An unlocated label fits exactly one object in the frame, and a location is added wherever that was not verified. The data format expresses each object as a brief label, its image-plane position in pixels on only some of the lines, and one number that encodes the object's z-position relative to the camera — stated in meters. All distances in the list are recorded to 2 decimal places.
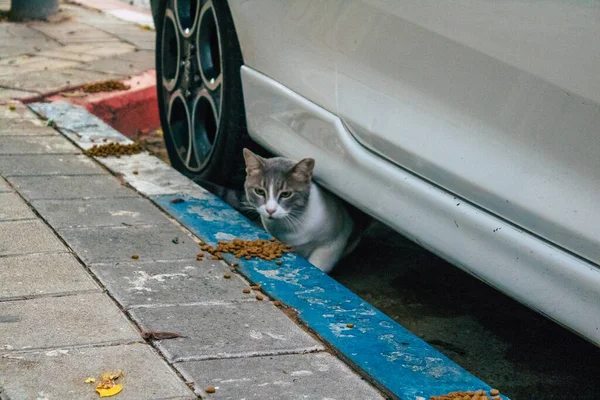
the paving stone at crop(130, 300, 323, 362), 2.41
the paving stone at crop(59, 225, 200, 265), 3.04
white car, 2.10
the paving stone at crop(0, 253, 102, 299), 2.70
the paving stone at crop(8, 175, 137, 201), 3.61
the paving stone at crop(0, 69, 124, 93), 5.40
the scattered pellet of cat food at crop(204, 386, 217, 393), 2.17
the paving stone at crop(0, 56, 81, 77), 5.86
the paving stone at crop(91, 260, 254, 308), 2.73
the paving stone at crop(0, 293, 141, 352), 2.37
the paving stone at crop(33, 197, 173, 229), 3.33
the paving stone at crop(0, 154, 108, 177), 3.87
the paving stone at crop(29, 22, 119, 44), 7.10
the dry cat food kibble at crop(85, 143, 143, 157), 4.16
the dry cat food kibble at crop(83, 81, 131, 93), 5.43
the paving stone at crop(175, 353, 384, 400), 2.20
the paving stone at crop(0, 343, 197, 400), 2.11
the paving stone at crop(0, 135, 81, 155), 4.15
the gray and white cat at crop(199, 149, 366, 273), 3.51
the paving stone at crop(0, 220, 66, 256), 3.02
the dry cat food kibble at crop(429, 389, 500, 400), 2.22
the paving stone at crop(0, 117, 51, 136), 4.43
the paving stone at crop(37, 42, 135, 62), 6.42
